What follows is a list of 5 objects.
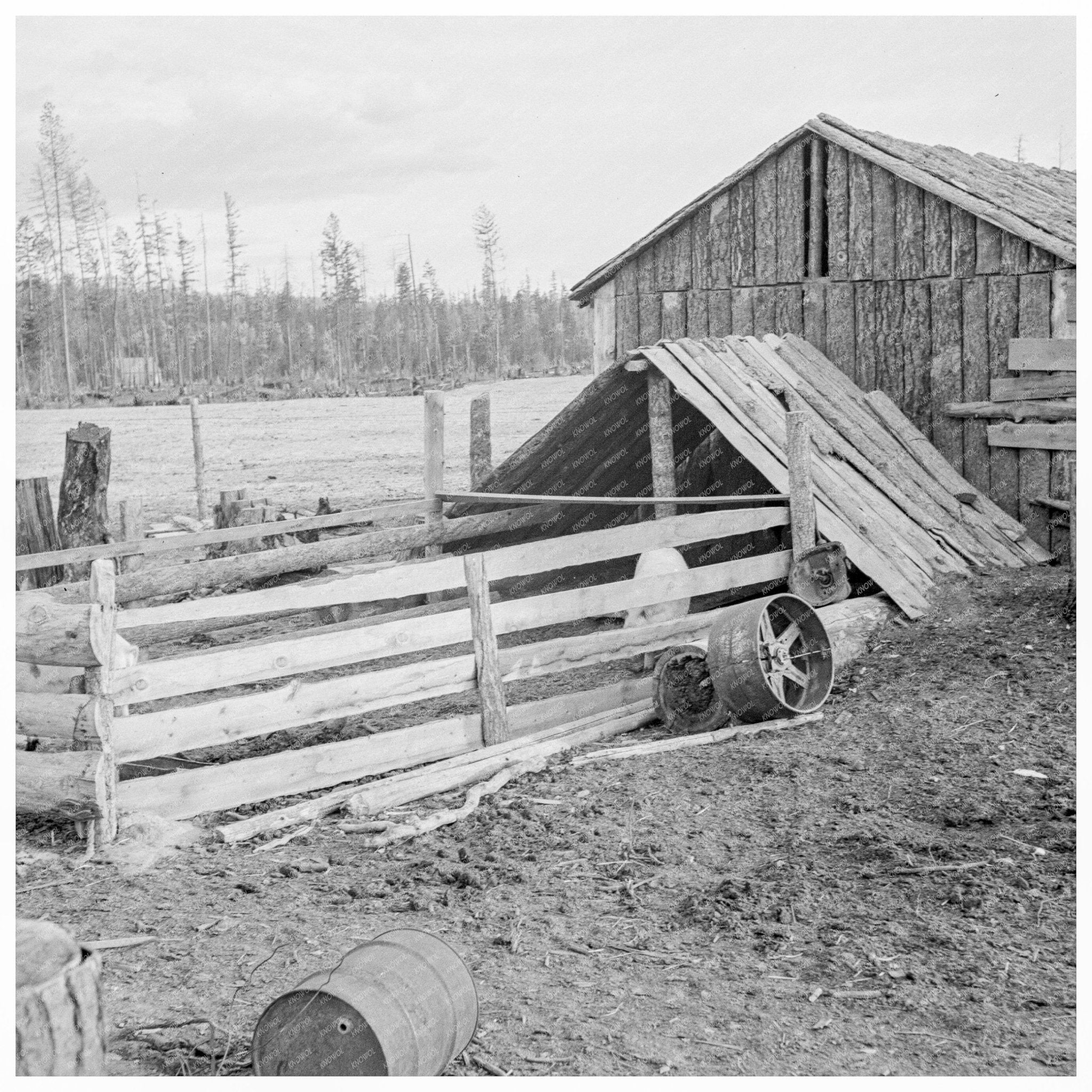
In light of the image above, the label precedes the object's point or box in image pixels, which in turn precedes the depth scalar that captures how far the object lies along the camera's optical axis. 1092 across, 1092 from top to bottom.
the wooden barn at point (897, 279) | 10.49
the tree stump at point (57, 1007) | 2.63
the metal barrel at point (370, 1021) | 3.29
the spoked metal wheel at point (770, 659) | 7.04
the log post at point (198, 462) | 16.08
